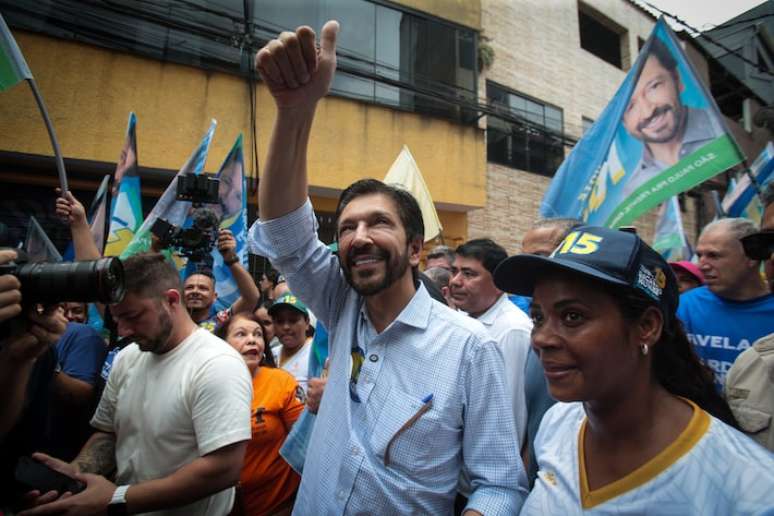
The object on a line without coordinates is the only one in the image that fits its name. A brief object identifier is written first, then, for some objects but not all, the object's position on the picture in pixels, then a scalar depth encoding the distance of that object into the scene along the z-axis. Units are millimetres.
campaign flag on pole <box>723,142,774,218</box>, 4680
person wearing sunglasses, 1429
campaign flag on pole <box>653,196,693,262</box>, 6680
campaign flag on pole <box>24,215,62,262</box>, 2396
